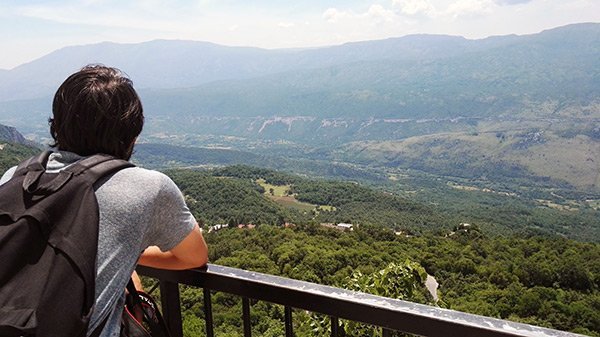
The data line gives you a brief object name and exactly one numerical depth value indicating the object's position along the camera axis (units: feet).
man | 4.02
